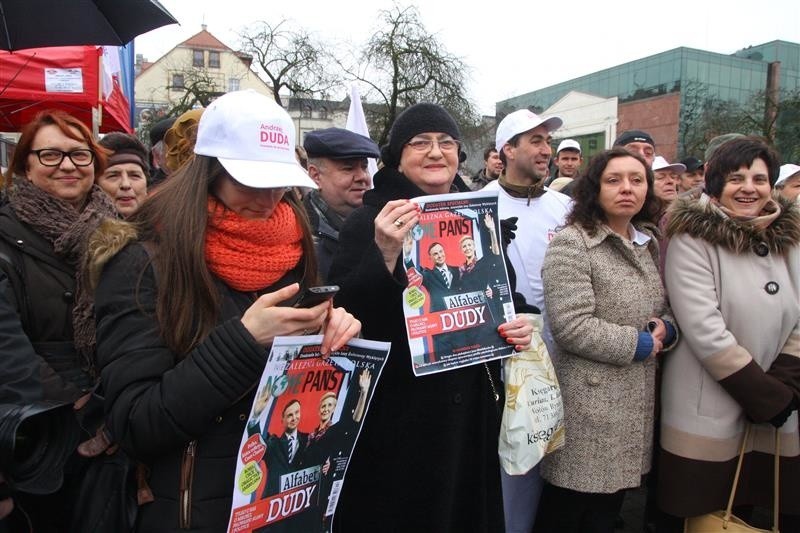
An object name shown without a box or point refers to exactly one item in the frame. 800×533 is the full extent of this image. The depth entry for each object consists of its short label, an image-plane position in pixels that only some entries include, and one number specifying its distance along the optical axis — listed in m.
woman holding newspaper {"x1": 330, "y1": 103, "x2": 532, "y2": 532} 2.17
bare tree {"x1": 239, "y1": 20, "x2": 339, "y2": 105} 24.03
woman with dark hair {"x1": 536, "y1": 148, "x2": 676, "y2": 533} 2.64
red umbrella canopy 4.64
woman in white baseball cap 1.36
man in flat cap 3.45
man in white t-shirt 3.05
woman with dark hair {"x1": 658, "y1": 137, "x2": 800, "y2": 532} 2.74
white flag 4.40
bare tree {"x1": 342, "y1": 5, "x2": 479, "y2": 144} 22.27
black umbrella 3.09
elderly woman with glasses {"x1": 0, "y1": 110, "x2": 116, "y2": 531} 2.03
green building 48.56
